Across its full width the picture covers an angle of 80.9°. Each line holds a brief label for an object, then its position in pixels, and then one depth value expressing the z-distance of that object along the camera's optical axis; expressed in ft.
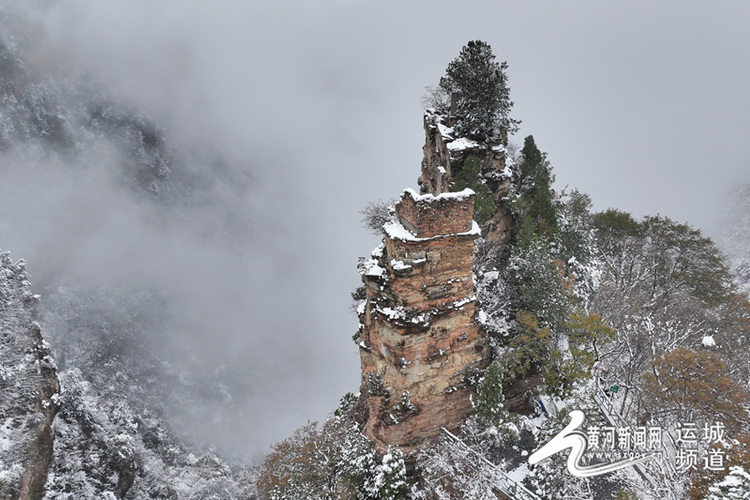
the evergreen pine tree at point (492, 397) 64.64
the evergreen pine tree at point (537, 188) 98.48
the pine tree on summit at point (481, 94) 101.96
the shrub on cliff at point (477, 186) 83.97
